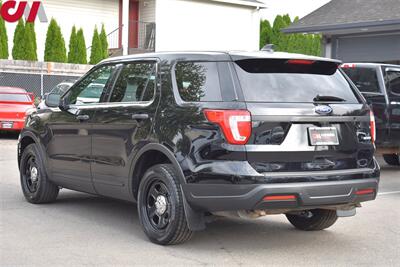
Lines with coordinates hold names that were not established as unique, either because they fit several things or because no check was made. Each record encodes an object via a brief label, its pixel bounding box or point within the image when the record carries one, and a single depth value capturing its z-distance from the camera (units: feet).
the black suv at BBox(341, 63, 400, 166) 39.24
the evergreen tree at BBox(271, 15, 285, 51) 127.42
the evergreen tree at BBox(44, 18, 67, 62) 88.84
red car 61.52
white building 96.84
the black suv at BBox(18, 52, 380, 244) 18.53
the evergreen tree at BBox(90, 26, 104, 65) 92.87
